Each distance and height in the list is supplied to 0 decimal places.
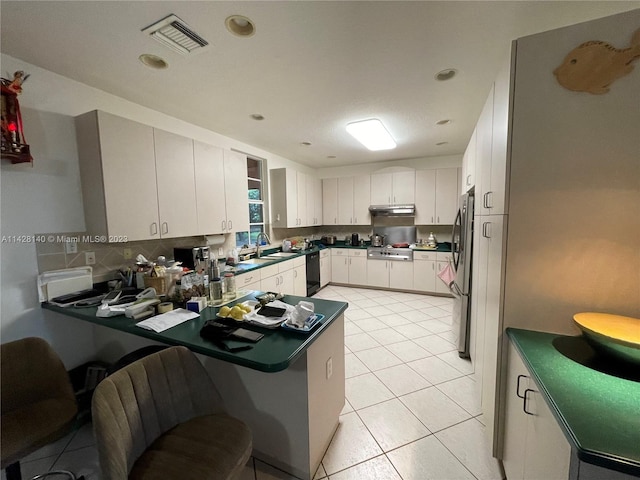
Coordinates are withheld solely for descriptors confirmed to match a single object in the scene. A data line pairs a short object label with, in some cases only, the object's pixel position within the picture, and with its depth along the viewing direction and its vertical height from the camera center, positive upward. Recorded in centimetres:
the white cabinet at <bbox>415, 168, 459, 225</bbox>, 447 +43
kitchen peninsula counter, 120 -92
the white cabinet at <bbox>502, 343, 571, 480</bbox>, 80 -85
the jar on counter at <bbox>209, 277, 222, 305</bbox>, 171 -48
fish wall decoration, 101 +64
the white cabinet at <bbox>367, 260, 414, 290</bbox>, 460 -104
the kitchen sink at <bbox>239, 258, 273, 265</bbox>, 343 -56
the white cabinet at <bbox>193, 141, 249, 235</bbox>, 269 +41
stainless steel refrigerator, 223 -53
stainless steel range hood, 479 +19
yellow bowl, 89 -45
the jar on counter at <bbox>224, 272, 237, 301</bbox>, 181 -47
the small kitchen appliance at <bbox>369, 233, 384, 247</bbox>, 507 -43
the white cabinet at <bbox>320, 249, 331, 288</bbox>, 494 -95
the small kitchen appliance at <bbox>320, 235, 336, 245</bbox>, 550 -42
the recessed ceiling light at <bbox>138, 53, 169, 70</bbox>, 170 +118
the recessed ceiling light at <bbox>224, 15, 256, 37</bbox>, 139 +117
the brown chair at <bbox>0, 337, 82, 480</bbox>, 111 -92
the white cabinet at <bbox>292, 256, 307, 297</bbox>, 404 -91
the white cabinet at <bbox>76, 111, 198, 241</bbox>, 190 +42
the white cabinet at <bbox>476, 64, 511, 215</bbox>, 123 +40
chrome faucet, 395 -29
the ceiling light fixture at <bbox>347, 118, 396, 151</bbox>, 297 +118
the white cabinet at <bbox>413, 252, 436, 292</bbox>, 440 -95
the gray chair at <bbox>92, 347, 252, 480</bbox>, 86 -84
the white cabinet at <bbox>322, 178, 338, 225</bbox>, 540 +45
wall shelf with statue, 156 +70
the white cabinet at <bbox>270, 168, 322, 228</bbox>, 431 +44
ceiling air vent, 140 +115
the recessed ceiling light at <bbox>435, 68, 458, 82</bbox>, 190 +116
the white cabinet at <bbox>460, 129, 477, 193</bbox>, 213 +51
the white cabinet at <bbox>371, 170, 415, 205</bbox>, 478 +64
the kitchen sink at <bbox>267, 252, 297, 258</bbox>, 401 -55
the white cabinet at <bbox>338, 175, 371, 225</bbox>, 512 +44
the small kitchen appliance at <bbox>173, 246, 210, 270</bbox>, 266 -34
